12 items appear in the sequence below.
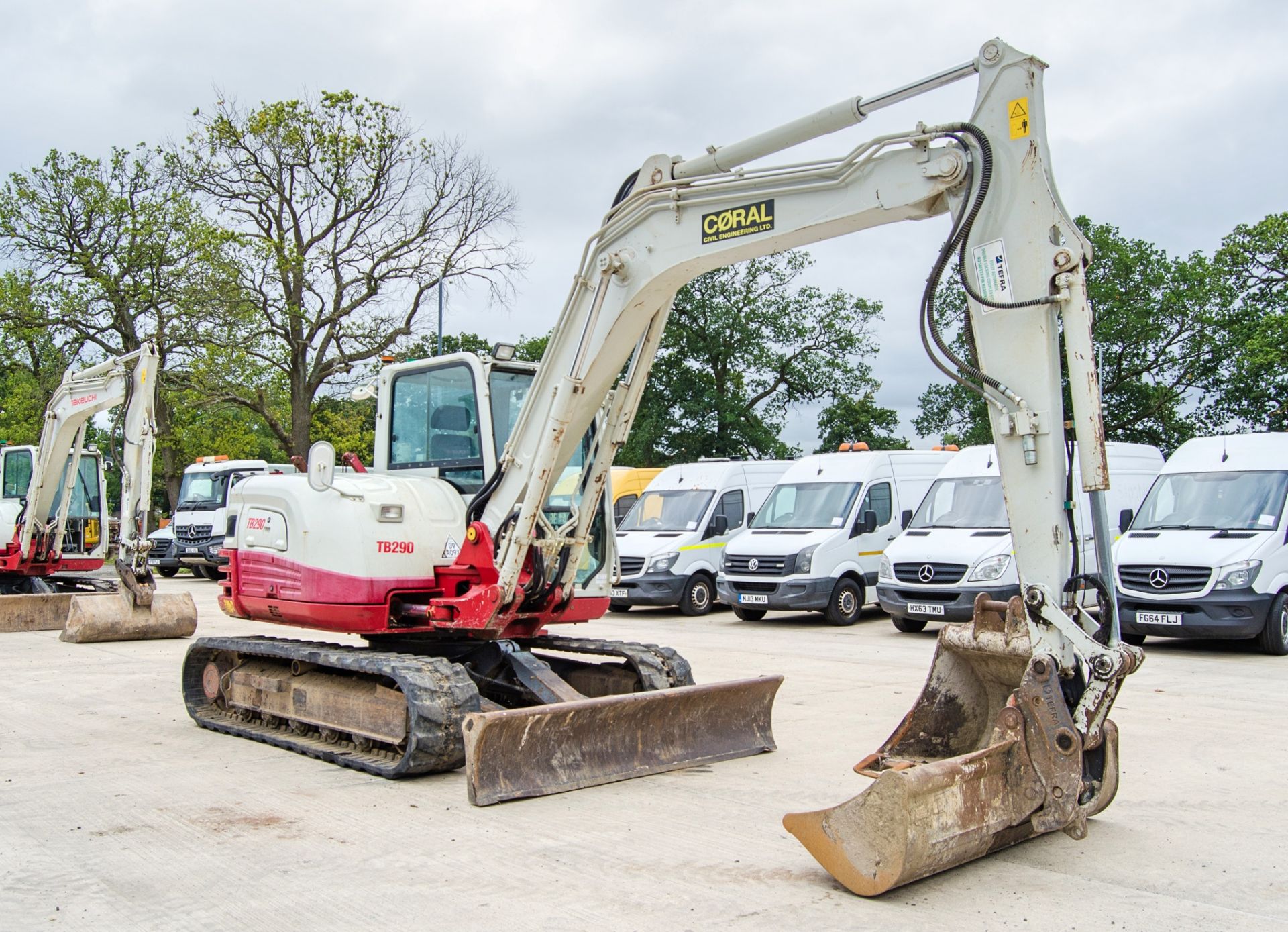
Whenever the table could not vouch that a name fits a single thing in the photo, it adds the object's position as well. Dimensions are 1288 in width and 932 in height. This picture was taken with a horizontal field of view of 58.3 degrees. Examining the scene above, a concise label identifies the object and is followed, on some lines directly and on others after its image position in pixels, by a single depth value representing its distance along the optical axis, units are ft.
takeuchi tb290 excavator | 16.94
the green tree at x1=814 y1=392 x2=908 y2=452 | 136.81
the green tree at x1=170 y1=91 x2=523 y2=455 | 106.83
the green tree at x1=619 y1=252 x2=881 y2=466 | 136.77
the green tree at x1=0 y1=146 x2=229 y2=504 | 106.22
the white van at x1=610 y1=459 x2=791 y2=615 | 61.00
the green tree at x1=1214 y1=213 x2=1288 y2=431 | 106.22
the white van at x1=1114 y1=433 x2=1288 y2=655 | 41.04
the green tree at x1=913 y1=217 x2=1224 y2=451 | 114.93
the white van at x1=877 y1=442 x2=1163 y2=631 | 47.37
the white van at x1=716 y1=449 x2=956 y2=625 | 54.49
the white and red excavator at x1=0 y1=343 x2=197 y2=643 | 46.93
